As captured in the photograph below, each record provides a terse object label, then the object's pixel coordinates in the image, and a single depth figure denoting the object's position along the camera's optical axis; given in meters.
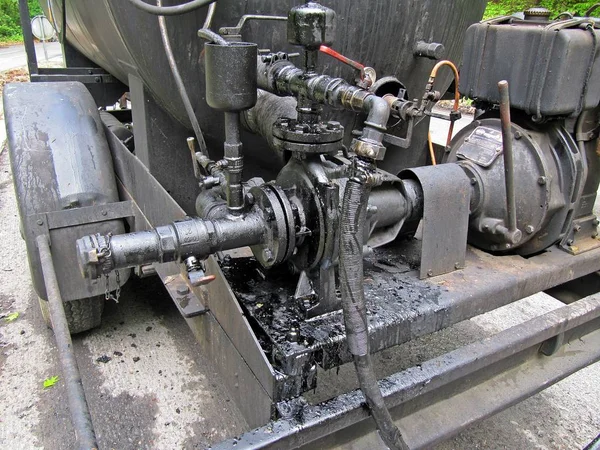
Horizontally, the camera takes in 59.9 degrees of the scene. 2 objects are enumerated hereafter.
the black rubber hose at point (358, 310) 1.32
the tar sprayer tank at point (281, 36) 1.93
